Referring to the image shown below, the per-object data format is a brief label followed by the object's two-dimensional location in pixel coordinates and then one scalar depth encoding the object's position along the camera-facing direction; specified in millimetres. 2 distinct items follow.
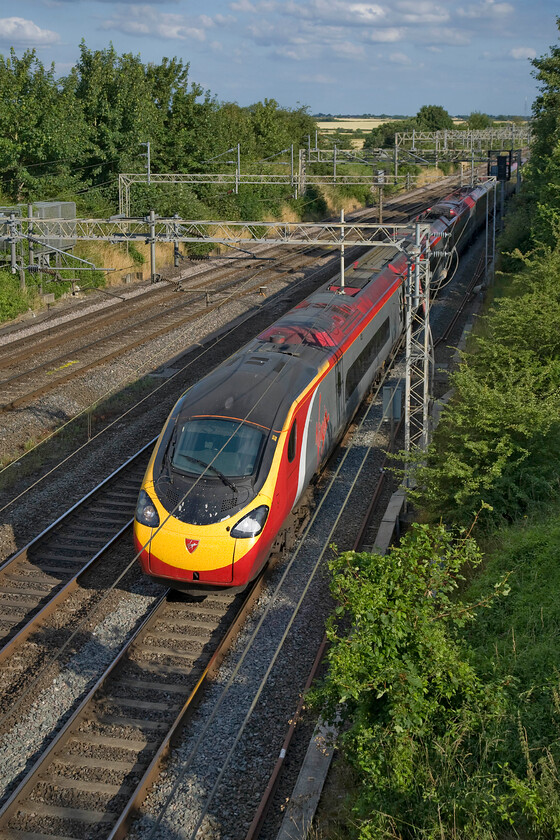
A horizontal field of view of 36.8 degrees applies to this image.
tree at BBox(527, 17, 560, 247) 28391
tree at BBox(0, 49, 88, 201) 34562
